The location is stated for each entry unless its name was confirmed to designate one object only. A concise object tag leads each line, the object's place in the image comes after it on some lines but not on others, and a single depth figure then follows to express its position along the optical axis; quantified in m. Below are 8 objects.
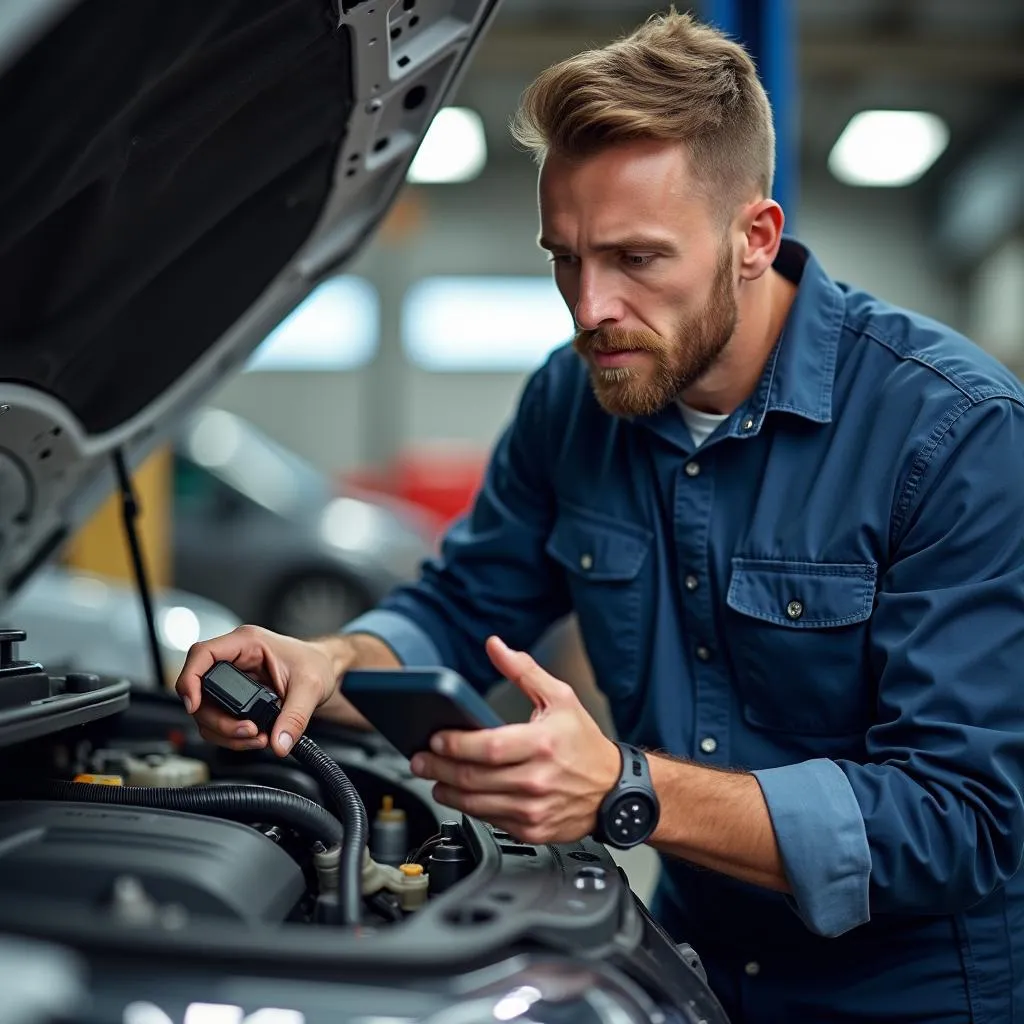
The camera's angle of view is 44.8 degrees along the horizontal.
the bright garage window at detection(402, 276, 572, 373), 11.22
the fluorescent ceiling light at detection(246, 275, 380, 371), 11.09
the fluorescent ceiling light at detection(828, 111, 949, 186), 8.47
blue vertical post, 2.21
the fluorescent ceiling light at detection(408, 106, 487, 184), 8.23
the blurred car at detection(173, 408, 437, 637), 5.85
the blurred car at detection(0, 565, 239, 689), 3.35
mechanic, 1.15
